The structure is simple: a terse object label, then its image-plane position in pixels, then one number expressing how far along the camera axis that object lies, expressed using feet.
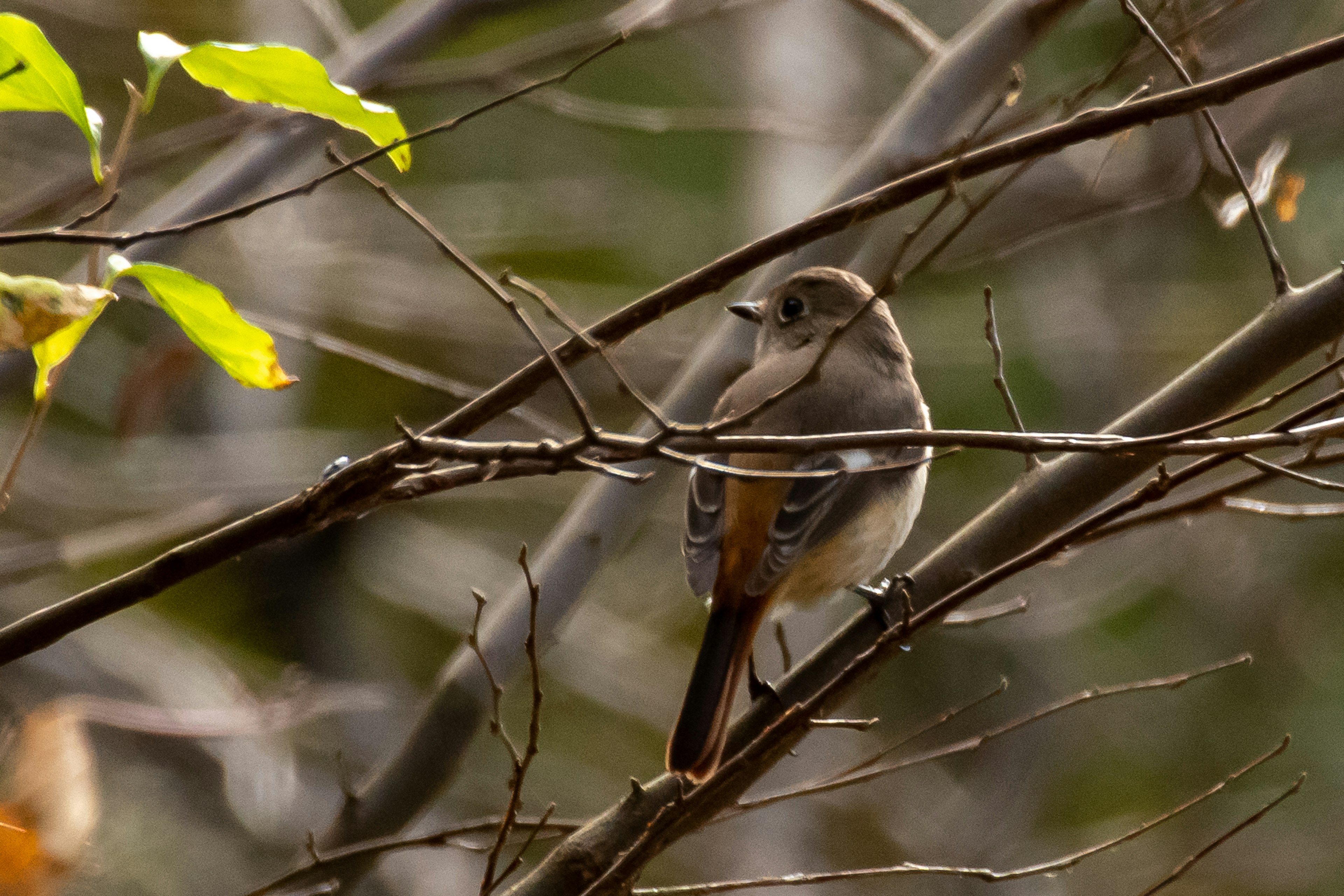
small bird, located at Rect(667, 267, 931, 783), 23.67
